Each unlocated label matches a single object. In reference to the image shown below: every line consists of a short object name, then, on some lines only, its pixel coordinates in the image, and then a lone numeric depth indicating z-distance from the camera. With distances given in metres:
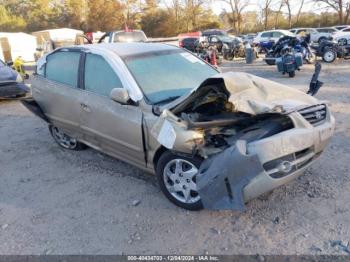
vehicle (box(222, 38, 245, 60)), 20.52
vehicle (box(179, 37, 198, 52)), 21.78
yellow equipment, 14.79
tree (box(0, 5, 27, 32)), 52.59
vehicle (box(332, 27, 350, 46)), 16.79
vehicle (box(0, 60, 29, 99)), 9.27
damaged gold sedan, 2.90
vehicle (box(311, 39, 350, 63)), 15.17
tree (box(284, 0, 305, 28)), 47.56
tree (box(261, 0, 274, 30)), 50.19
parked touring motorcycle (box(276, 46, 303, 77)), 11.39
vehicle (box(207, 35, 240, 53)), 21.94
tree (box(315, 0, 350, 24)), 40.29
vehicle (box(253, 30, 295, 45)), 24.10
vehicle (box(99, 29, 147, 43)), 14.61
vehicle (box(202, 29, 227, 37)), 27.94
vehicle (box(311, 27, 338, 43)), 24.25
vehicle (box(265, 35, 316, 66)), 13.67
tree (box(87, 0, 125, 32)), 53.84
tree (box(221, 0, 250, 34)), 52.41
